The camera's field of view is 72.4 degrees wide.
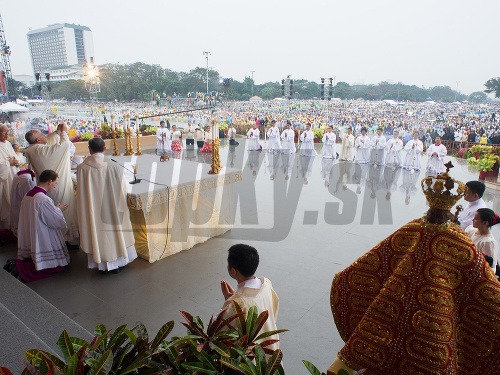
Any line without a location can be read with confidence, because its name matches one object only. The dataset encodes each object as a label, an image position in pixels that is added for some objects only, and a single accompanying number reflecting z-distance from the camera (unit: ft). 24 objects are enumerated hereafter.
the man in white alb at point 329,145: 44.45
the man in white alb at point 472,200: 11.98
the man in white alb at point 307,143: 47.57
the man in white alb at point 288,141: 49.67
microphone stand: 16.02
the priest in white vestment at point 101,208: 13.66
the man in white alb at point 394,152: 39.37
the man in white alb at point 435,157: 36.78
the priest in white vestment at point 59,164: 15.58
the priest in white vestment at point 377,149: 41.88
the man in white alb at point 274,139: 50.19
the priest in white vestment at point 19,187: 15.61
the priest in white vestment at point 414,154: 37.78
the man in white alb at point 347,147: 43.09
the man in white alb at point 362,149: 42.57
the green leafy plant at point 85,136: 44.47
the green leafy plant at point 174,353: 4.23
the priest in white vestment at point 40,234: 13.35
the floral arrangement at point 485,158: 30.01
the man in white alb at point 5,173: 17.39
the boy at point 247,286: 6.50
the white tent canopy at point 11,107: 45.31
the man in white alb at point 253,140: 52.60
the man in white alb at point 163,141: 48.21
